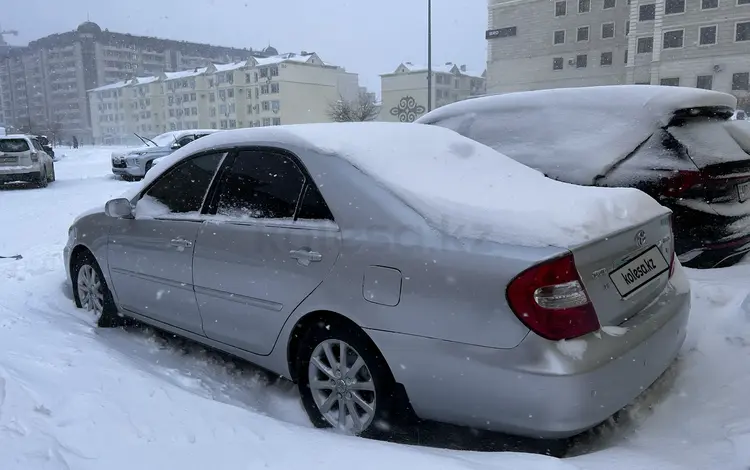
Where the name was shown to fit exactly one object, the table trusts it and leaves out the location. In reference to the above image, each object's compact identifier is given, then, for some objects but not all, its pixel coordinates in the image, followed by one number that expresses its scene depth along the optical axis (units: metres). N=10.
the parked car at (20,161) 15.43
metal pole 22.45
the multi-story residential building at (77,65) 112.38
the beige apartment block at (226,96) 77.75
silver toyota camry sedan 2.16
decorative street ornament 48.15
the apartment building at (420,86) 62.81
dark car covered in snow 4.07
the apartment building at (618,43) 41.41
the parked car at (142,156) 17.11
